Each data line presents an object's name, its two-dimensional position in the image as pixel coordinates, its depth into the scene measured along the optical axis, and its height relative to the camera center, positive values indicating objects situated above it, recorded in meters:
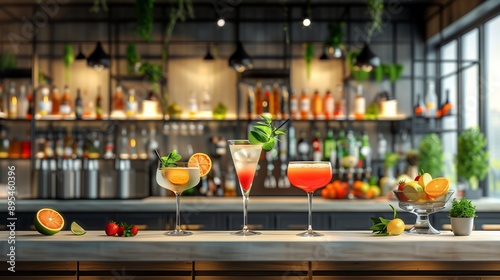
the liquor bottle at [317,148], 6.36 +0.02
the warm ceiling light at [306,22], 4.92 +1.01
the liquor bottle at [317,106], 6.37 +0.46
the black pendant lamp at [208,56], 6.26 +0.95
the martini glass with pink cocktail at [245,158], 2.19 -0.03
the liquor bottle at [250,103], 6.34 +0.48
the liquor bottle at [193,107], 6.36 +0.44
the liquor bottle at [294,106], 6.34 +0.45
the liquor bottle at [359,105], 6.36 +0.47
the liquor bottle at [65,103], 6.30 +0.48
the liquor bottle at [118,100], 6.45 +0.52
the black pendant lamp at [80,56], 6.14 +0.92
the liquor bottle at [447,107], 5.98 +0.42
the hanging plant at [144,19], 5.75 +1.21
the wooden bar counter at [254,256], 2.05 -0.35
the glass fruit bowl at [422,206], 2.27 -0.20
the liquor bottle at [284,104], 6.30 +0.47
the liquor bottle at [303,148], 6.37 +0.02
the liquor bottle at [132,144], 6.52 +0.06
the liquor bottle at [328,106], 6.35 +0.45
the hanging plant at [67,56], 6.46 +0.97
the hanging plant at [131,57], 6.38 +0.95
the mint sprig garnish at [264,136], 2.16 +0.05
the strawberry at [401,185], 2.31 -0.13
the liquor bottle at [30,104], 6.15 +0.46
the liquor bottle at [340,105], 6.39 +0.47
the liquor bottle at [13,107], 6.36 +0.44
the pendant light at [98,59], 5.71 +0.83
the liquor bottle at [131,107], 6.29 +0.43
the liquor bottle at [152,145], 6.47 +0.05
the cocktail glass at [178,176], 2.24 -0.09
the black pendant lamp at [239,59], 5.72 +0.84
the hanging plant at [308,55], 6.48 +0.99
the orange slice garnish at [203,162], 2.37 -0.05
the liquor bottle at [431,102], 6.26 +0.51
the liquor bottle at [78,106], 6.30 +0.44
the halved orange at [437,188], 2.24 -0.13
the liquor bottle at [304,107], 6.32 +0.44
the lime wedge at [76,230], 2.27 -0.29
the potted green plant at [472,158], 5.15 -0.06
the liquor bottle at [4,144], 6.39 +0.06
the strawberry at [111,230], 2.21 -0.28
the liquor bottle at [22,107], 6.34 +0.43
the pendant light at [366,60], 5.49 +0.80
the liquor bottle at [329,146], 6.34 +0.04
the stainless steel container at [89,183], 5.34 -0.28
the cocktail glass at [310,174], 2.24 -0.09
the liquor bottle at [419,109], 6.31 +0.43
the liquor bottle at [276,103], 6.33 +0.48
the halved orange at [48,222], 2.21 -0.26
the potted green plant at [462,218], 2.21 -0.24
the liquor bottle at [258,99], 6.36 +0.53
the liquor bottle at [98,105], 6.37 +0.47
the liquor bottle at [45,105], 6.27 +0.45
